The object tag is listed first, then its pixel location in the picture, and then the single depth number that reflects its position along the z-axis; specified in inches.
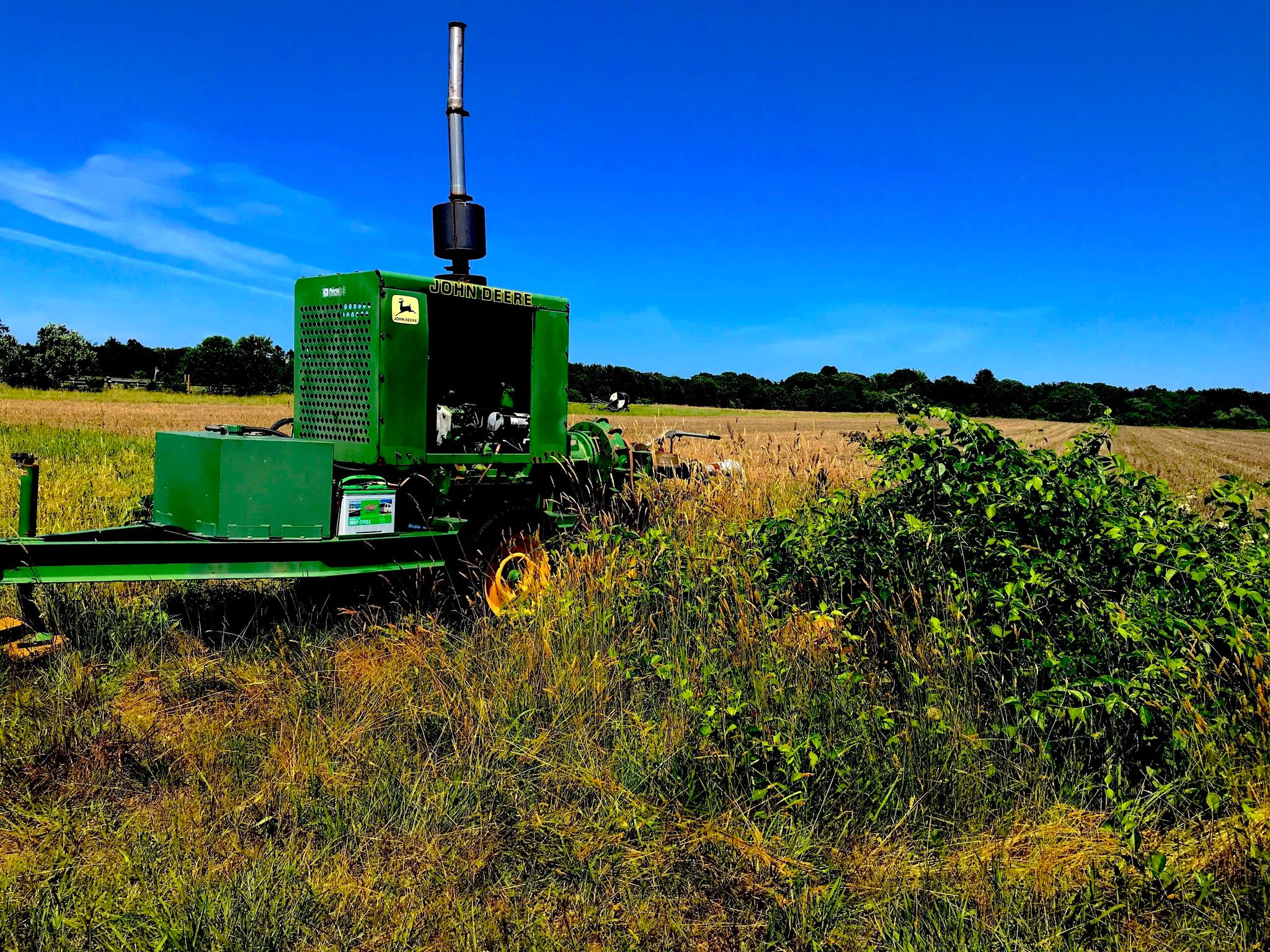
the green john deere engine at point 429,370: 181.2
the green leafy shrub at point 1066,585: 120.6
